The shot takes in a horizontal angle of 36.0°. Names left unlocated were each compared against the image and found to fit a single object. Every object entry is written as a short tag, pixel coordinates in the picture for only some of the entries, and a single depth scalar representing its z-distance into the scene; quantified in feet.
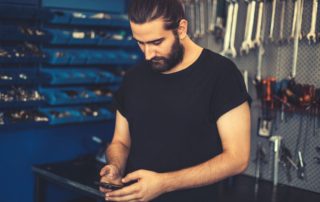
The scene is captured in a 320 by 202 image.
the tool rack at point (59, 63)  7.25
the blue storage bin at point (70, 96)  7.75
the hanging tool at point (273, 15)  7.47
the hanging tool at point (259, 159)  7.89
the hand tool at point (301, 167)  7.37
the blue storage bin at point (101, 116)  8.18
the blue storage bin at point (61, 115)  7.72
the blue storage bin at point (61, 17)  7.68
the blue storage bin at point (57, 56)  7.70
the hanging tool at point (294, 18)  7.20
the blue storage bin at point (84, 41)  7.93
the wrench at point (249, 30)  7.66
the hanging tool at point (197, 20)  8.60
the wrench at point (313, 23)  6.98
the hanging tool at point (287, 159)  7.54
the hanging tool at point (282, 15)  7.44
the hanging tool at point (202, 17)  8.49
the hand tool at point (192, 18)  8.66
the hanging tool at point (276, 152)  7.50
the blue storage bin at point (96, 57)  8.17
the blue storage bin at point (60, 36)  7.66
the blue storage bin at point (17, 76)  7.14
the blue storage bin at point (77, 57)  7.94
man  4.66
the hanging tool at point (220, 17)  8.07
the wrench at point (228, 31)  7.90
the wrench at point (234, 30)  7.88
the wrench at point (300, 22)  7.17
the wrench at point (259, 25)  7.59
